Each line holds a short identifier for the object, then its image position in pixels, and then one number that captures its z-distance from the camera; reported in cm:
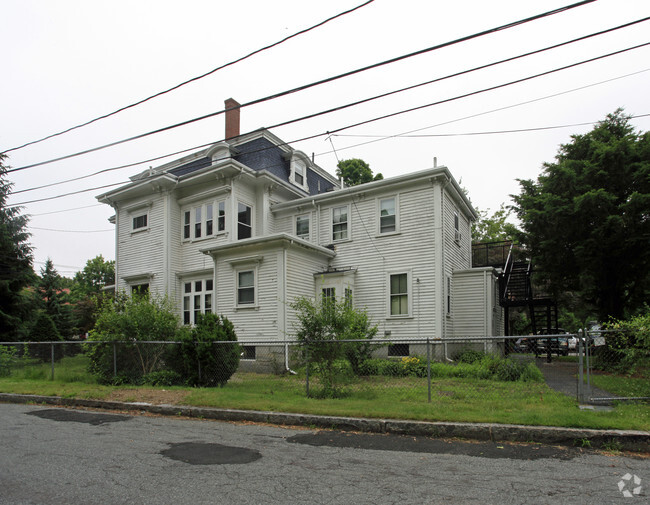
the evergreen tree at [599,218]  1328
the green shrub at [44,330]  2509
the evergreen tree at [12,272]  2392
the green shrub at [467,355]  1364
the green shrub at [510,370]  907
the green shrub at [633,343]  748
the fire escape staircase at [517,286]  1805
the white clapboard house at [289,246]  1608
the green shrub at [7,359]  1441
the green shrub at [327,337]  927
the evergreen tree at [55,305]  2987
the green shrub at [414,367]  1178
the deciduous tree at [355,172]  3622
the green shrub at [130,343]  1182
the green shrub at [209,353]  1067
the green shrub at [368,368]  1037
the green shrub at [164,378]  1144
